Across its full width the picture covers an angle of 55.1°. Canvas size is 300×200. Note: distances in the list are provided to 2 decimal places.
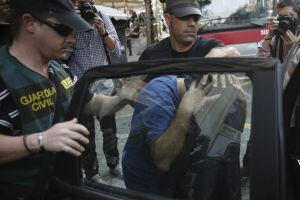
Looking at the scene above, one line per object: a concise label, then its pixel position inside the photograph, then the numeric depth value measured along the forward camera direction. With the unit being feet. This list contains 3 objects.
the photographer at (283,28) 7.54
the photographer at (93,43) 7.55
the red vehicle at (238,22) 15.02
